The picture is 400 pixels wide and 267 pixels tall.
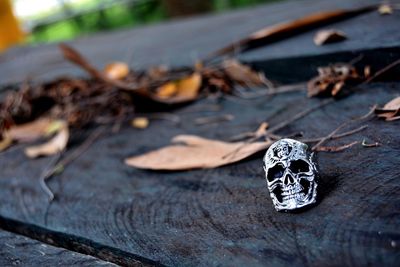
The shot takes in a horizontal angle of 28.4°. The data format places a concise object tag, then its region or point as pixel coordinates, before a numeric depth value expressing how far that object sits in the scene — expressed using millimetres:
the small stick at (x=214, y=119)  406
